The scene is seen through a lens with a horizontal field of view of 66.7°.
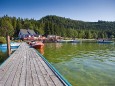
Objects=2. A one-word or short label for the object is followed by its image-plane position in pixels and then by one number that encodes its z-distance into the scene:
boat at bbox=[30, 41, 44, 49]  17.69
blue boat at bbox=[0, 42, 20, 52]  16.40
